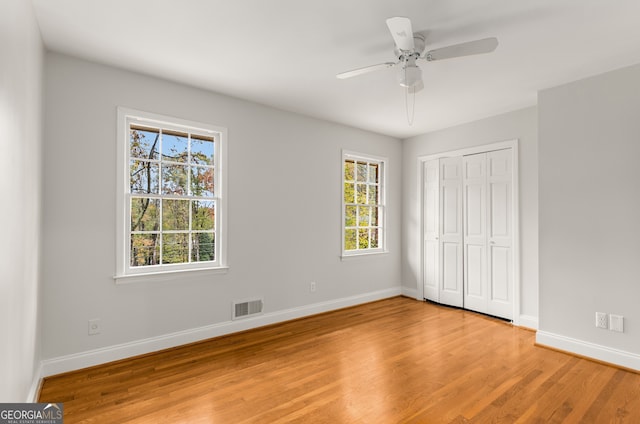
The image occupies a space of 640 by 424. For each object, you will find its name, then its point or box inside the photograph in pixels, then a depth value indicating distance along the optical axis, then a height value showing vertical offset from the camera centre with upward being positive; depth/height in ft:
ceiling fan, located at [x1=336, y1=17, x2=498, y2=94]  6.52 +3.64
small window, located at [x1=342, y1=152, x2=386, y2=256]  16.53 +0.63
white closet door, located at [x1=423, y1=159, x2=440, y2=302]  16.81 -0.67
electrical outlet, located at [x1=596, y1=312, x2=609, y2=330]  10.02 -3.22
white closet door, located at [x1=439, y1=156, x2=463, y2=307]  15.86 -0.80
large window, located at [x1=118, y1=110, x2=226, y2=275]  10.36 +0.76
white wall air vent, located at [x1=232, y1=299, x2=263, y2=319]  12.34 -3.54
